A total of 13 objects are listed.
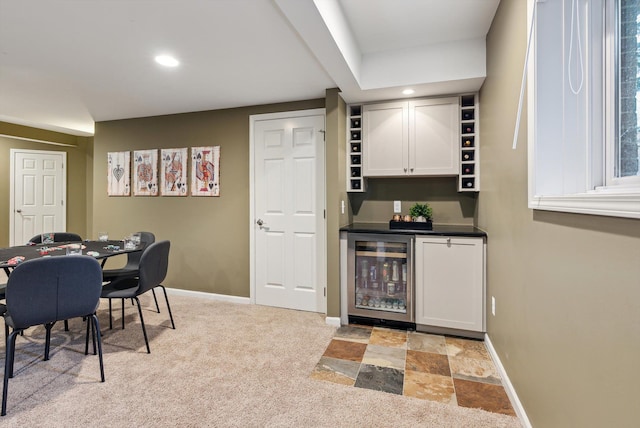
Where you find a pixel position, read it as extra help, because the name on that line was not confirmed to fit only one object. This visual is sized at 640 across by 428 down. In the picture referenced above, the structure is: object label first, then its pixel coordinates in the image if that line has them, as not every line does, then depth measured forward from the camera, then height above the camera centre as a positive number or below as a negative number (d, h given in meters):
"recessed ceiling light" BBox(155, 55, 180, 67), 2.45 +1.23
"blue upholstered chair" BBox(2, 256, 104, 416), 1.74 -0.48
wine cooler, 2.84 -0.62
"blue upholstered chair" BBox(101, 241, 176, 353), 2.37 -0.51
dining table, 2.19 -0.31
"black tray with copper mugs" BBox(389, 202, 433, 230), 2.96 -0.05
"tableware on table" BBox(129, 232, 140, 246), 2.82 -0.24
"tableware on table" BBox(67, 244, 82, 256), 2.44 -0.30
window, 0.98 +0.41
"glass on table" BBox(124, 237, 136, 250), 2.68 -0.27
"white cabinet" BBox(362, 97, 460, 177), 2.92 +0.75
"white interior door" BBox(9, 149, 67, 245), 4.97 +0.31
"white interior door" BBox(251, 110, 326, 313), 3.33 +0.03
